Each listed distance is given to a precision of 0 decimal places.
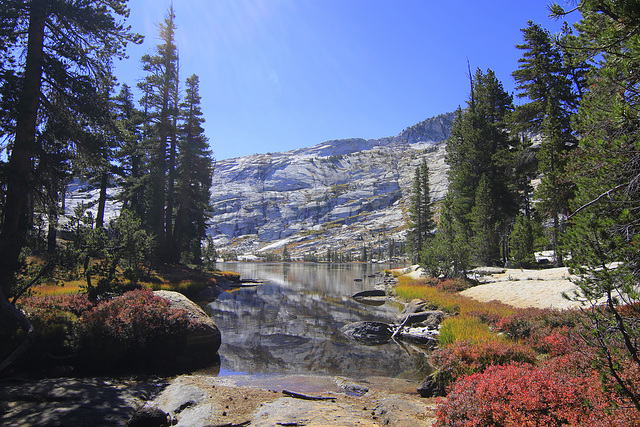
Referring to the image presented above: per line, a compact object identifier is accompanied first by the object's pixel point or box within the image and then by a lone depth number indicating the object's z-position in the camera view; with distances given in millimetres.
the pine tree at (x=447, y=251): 27094
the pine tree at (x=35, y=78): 9891
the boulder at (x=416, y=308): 20353
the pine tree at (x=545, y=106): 23875
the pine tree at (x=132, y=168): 32781
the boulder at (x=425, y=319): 17227
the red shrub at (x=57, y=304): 10266
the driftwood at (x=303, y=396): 8363
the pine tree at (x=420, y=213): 57906
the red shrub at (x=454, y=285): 25375
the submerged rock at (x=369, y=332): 15591
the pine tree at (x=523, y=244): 29156
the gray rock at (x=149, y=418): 6384
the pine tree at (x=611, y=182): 4910
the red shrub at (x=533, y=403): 4559
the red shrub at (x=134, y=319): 10086
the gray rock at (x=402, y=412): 6348
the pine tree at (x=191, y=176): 35219
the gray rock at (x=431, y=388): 8859
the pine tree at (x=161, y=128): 31109
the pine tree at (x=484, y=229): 31281
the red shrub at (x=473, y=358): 8836
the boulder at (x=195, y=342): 11602
